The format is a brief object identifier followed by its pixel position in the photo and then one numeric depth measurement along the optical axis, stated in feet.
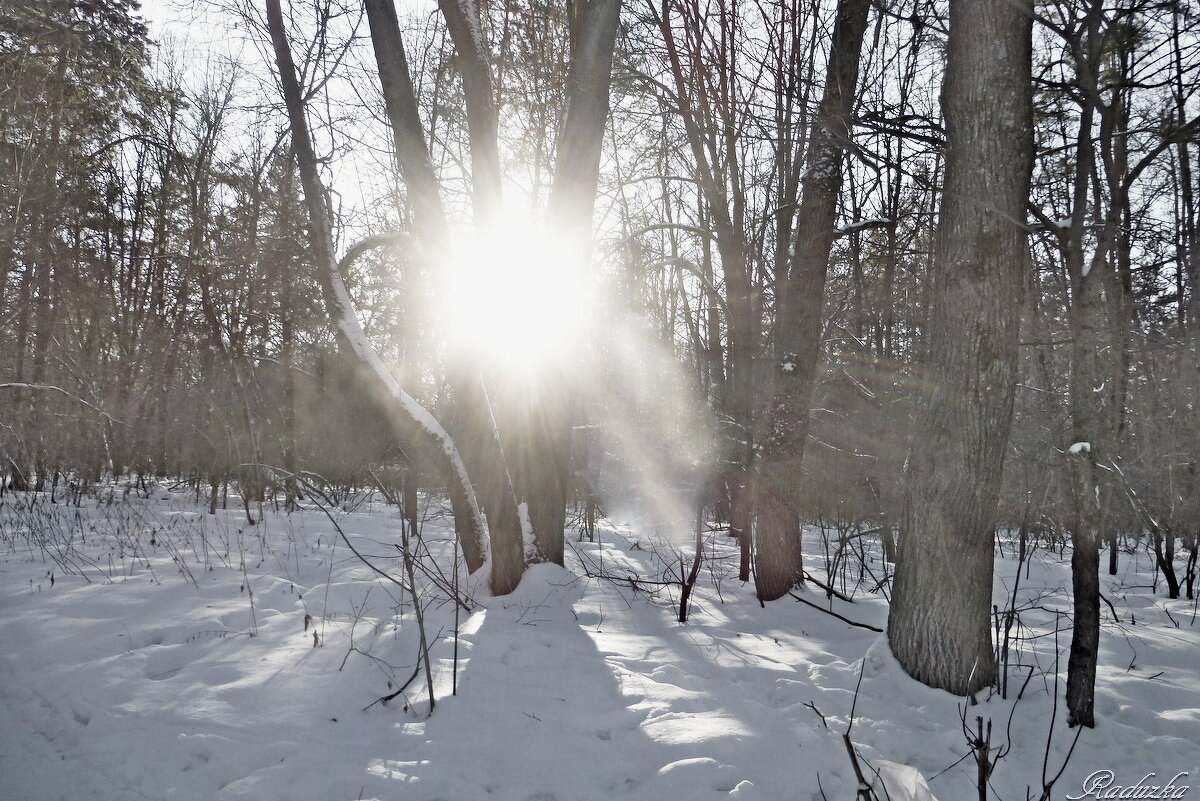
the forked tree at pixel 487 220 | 16.26
